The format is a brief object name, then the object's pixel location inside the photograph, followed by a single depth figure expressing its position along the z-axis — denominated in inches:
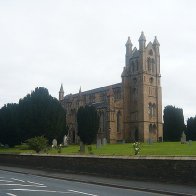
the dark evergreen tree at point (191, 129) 3320.9
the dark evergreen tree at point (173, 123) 3447.3
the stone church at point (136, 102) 3334.2
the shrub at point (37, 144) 1348.3
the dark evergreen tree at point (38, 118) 2192.4
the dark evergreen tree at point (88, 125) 2935.5
